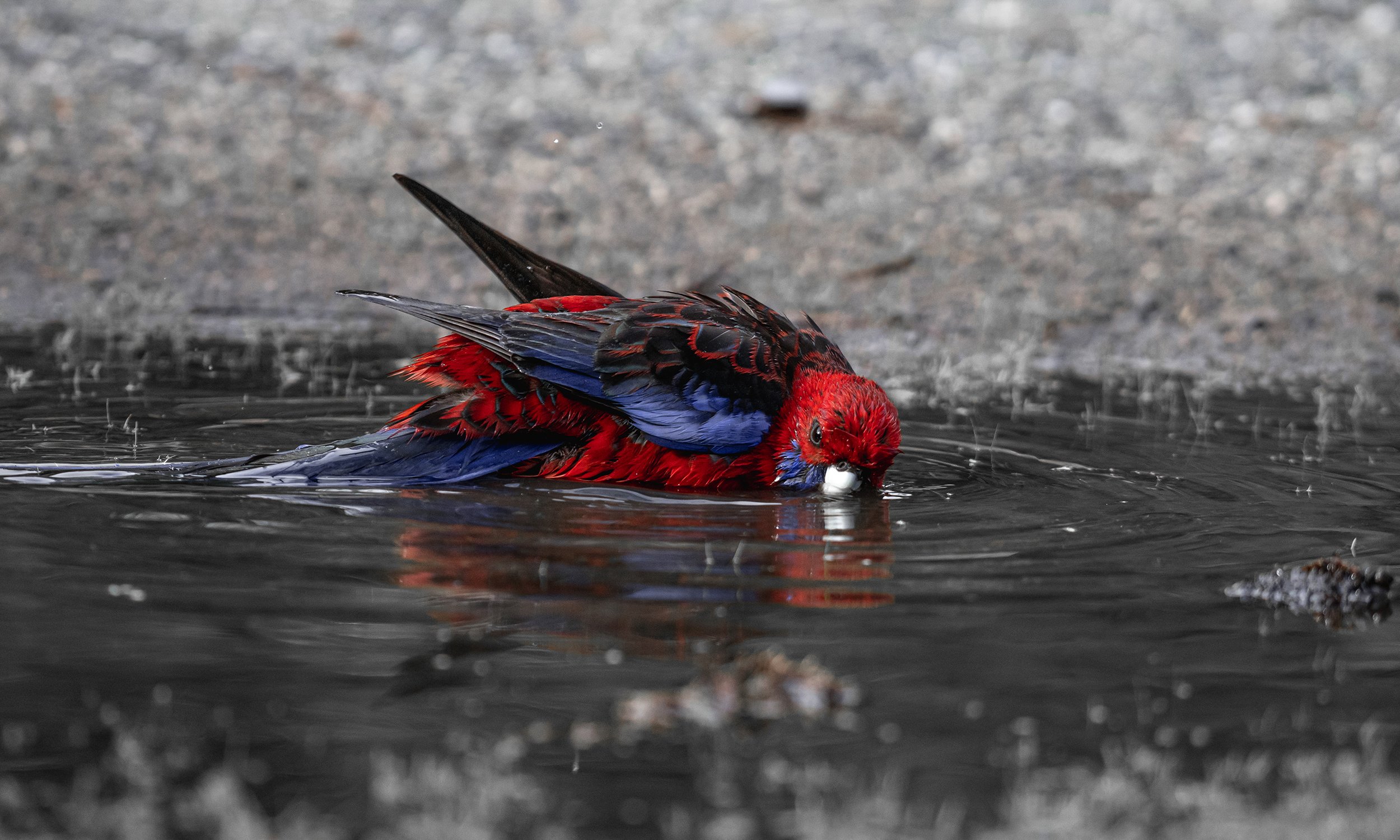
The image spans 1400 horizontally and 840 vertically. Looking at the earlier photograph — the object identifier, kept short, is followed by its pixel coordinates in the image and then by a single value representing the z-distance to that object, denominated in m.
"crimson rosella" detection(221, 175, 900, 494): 10.37
